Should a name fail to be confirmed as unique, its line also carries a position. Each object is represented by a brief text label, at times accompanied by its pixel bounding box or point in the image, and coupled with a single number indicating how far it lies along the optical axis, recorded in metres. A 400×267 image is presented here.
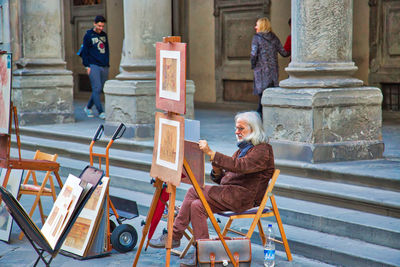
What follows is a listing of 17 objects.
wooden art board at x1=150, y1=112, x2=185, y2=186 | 8.59
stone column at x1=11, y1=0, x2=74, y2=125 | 20.51
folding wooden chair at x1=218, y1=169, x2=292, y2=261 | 9.25
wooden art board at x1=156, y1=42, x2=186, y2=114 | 8.50
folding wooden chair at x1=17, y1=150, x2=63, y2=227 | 11.34
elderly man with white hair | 9.21
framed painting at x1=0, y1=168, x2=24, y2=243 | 11.10
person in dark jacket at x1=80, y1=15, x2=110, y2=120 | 20.56
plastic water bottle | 9.27
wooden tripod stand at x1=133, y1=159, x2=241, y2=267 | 8.61
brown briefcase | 8.72
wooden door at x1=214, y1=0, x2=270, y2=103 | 23.25
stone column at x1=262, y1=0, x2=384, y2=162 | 12.47
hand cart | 10.23
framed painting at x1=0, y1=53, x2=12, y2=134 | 10.59
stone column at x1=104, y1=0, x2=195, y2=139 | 16.53
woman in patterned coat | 17.70
